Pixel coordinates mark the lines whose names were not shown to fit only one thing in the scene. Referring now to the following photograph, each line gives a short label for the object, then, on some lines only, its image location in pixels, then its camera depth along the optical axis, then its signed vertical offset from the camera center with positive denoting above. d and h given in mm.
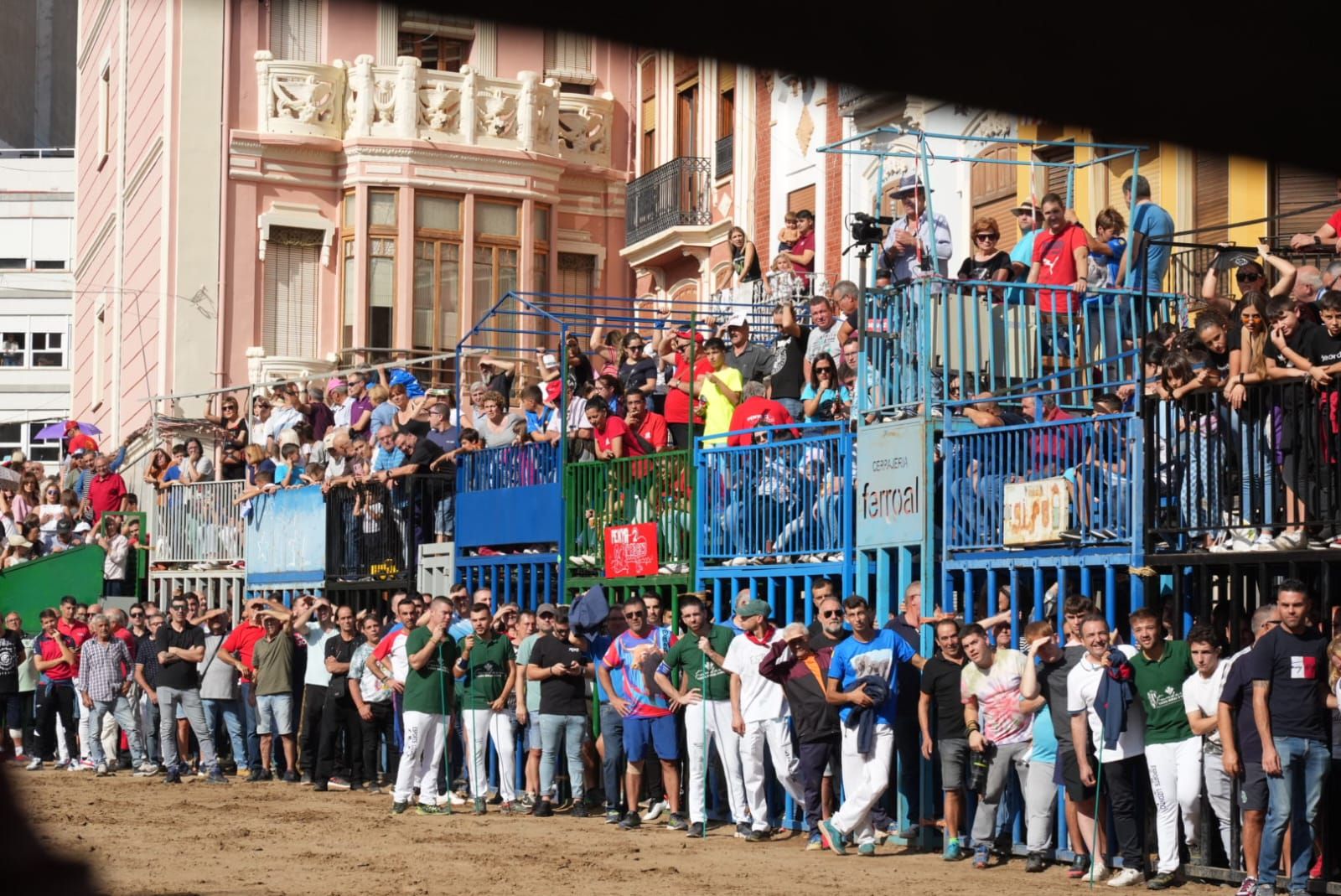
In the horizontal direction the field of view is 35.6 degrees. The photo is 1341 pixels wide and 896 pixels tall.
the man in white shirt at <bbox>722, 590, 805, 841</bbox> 17062 -1148
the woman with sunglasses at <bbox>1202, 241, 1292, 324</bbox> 13969 +1997
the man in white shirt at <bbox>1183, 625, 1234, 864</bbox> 13273 -889
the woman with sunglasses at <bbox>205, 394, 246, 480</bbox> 29516 +1972
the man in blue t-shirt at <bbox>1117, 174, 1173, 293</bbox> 16766 +2656
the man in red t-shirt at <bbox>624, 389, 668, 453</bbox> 20891 +1525
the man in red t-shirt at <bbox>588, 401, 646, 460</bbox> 20891 +1377
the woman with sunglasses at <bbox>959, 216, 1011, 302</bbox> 17266 +2602
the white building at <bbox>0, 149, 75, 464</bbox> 59469 +7562
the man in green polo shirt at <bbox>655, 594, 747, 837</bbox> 17703 -1016
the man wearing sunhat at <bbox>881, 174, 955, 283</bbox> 17828 +2881
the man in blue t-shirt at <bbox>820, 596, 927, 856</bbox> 15744 -1063
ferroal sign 16703 +715
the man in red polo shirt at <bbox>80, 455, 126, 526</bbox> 32875 +1247
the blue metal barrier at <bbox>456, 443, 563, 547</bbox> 22172 +842
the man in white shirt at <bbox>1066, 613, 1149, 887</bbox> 13672 -1166
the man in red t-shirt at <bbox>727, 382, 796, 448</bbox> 19047 +1446
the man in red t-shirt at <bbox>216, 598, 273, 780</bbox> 24828 -1010
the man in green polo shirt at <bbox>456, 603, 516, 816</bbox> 20375 -1183
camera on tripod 17141 +2811
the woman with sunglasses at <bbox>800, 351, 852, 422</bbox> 18719 +1623
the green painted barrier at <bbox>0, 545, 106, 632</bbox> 31109 -107
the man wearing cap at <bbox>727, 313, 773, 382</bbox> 21281 +2223
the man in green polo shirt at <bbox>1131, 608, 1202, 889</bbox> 13406 -1089
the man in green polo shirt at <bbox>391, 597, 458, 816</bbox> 19922 -1305
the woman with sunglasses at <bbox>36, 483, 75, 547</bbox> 32438 +864
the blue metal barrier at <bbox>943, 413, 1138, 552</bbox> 14680 +708
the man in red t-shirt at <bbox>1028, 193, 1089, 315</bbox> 17078 +2608
